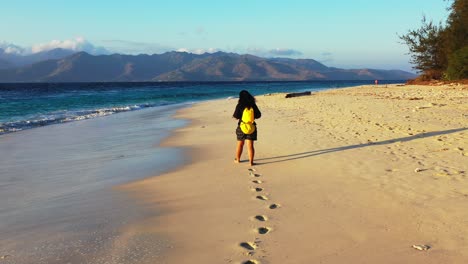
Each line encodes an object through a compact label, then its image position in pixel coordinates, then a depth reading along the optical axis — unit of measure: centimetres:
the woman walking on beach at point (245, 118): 880
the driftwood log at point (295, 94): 3341
